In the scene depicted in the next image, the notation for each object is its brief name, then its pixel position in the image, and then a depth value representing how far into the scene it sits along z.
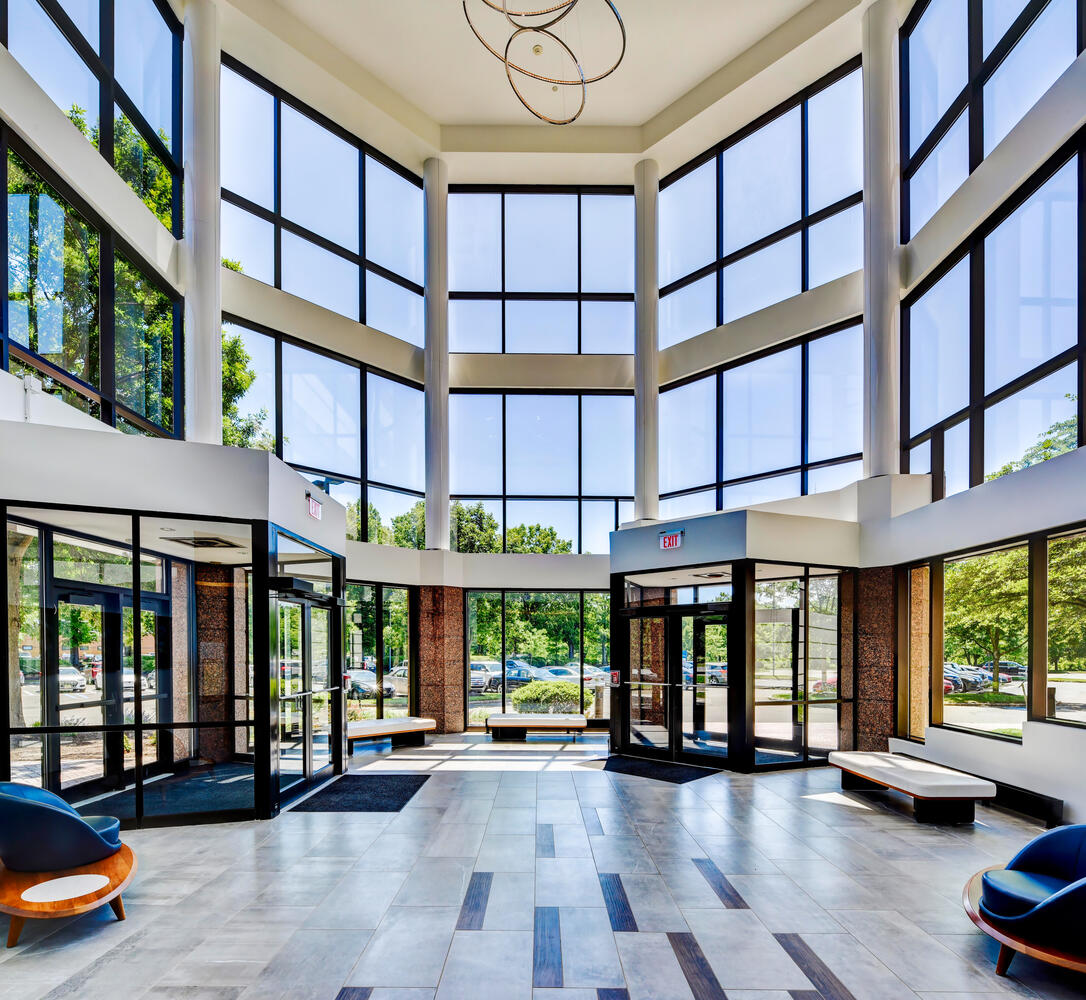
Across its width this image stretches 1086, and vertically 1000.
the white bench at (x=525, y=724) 12.67
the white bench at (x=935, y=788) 7.31
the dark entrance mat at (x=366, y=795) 8.20
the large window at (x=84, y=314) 7.34
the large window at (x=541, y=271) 15.43
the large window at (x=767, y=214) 12.38
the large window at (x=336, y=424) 12.19
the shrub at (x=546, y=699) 14.53
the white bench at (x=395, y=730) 11.77
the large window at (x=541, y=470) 15.23
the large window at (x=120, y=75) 7.96
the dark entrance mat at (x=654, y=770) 9.80
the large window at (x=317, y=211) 12.32
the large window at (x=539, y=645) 14.70
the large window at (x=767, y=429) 12.09
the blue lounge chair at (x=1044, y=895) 4.04
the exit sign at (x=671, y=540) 11.20
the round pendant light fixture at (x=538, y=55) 12.11
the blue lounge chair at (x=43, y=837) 4.79
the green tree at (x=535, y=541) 15.16
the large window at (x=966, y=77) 8.17
